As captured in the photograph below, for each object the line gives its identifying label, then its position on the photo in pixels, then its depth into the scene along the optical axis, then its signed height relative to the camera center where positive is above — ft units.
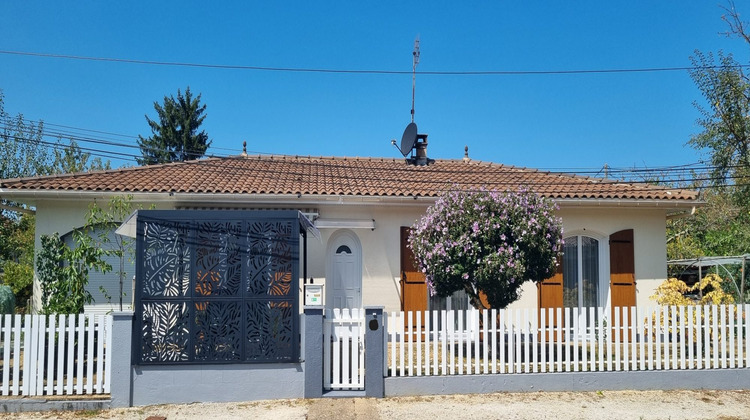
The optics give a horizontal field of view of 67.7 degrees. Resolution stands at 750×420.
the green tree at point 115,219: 31.35 +2.16
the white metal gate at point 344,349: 24.41 -4.00
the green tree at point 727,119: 46.73 +11.87
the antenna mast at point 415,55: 47.30 +17.22
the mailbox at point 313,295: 25.41 -1.73
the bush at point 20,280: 57.21 -2.53
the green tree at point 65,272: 28.78 -0.88
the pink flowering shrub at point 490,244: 27.61 +0.68
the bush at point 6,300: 33.40 -2.75
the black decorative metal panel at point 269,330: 24.25 -3.18
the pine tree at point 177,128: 115.85 +26.59
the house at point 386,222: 36.70 +2.43
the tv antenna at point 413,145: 49.83 +10.15
